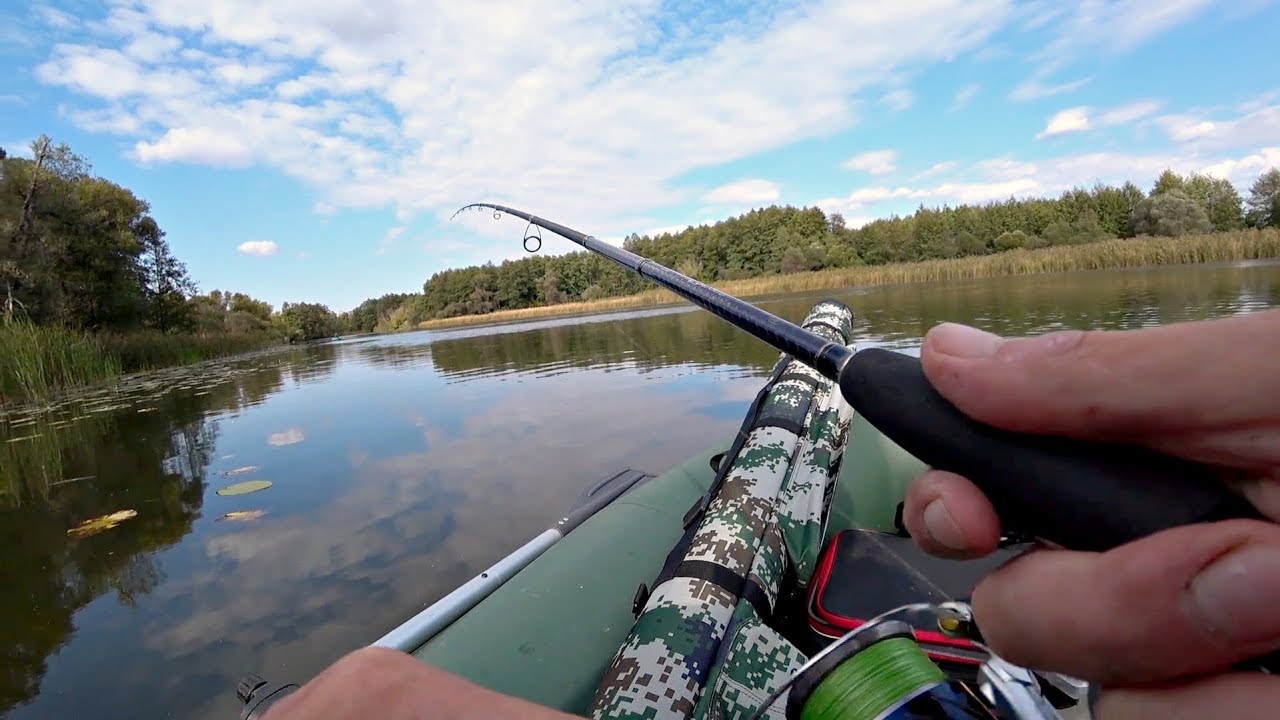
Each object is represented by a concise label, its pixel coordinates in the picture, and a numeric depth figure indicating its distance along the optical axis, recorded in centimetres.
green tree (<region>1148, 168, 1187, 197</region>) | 4341
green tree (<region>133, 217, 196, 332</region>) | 2786
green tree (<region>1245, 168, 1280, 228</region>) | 3522
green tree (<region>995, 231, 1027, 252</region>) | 4125
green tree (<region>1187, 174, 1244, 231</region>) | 3934
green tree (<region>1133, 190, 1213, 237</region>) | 3459
